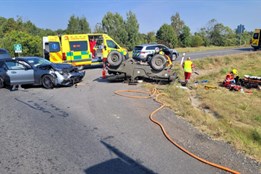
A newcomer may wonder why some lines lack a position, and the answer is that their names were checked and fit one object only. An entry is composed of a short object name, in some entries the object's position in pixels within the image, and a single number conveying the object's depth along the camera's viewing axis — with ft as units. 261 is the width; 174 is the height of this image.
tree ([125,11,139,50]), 150.35
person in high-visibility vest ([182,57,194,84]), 33.55
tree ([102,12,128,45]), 150.71
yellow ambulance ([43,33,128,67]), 42.41
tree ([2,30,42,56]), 84.50
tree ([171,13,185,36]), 170.60
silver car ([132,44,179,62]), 52.13
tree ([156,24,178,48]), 137.48
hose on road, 11.26
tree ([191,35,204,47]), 139.71
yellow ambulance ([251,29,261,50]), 81.70
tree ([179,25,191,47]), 140.83
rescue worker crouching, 35.50
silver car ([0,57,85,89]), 29.59
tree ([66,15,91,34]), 171.24
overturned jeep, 30.73
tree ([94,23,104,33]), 145.92
